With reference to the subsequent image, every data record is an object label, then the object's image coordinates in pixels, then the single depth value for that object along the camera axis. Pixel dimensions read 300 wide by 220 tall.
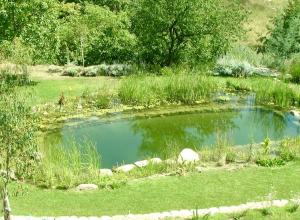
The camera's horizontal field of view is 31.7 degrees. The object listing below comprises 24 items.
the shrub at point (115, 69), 22.69
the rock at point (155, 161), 12.72
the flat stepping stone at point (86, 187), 11.29
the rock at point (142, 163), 12.79
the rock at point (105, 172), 12.12
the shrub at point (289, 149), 13.13
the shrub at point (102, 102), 18.48
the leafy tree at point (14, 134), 8.12
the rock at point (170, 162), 12.57
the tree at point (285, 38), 25.80
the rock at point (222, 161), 12.85
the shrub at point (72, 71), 22.41
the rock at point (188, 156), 12.74
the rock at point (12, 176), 11.23
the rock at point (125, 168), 12.57
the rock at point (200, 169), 12.36
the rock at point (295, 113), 17.95
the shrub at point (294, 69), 22.25
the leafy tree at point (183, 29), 22.86
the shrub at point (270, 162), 12.75
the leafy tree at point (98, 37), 24.36
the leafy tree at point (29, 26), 18.67
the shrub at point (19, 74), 18.36
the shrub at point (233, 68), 23.25
